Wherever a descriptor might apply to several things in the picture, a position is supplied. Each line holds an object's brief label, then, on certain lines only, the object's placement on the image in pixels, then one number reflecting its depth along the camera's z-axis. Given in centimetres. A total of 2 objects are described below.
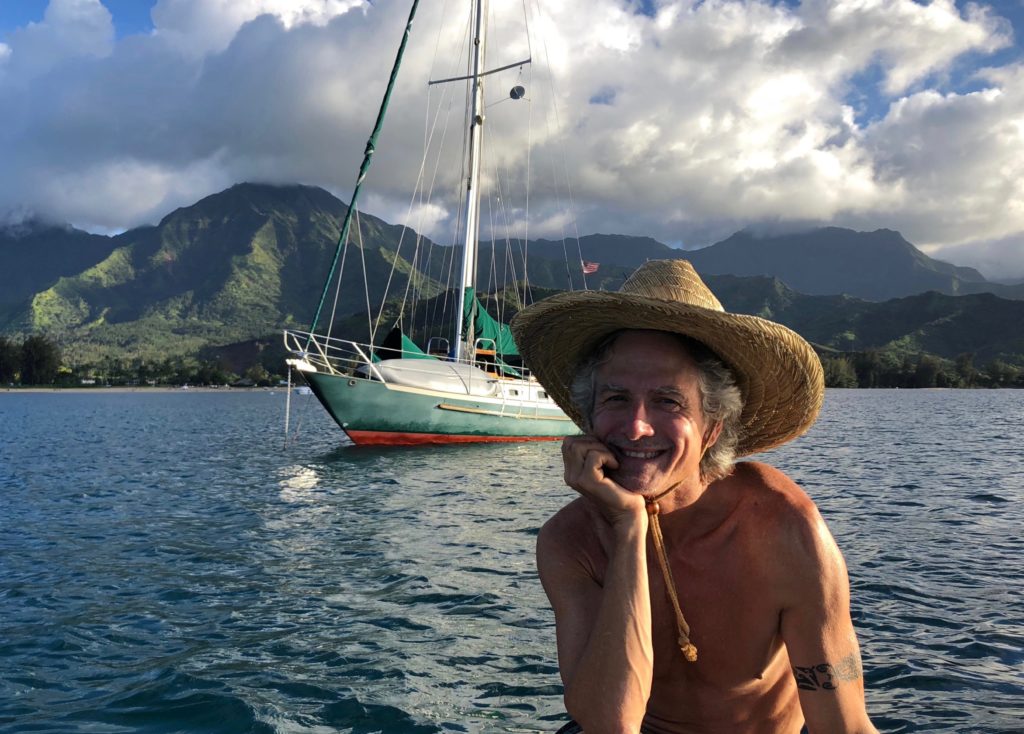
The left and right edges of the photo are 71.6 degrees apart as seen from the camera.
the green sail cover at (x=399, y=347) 2492
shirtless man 195
